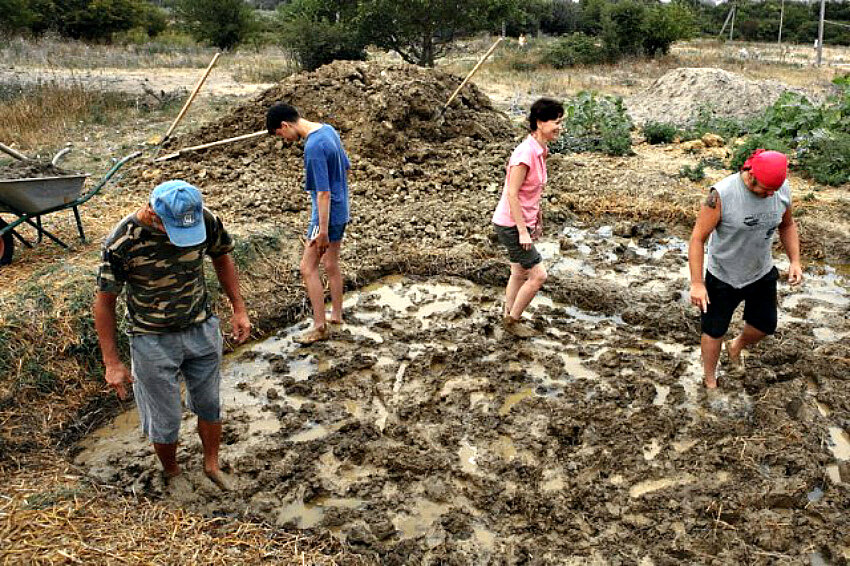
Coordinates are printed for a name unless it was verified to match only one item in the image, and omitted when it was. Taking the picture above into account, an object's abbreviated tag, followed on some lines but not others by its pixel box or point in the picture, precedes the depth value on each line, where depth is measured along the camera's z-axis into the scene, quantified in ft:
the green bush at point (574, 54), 85.92
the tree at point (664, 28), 88.63
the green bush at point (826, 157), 30.19
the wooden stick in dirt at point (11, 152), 18.79
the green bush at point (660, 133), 38.42
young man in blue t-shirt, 15.58
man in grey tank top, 12.94
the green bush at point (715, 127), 38.93
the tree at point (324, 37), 69.56
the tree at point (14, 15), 92.32
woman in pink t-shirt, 15.72
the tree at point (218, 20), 95.40
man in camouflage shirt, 9.87
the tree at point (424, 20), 65.51
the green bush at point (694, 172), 30.93
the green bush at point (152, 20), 113.60
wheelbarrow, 17.79
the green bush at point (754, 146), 30.92
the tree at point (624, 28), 87.10
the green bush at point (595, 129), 35.88
